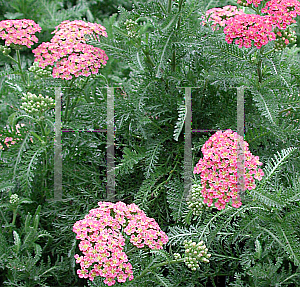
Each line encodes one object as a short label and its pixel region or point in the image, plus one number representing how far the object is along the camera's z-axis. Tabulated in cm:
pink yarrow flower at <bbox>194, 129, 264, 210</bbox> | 90
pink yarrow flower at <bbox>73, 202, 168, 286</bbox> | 88
